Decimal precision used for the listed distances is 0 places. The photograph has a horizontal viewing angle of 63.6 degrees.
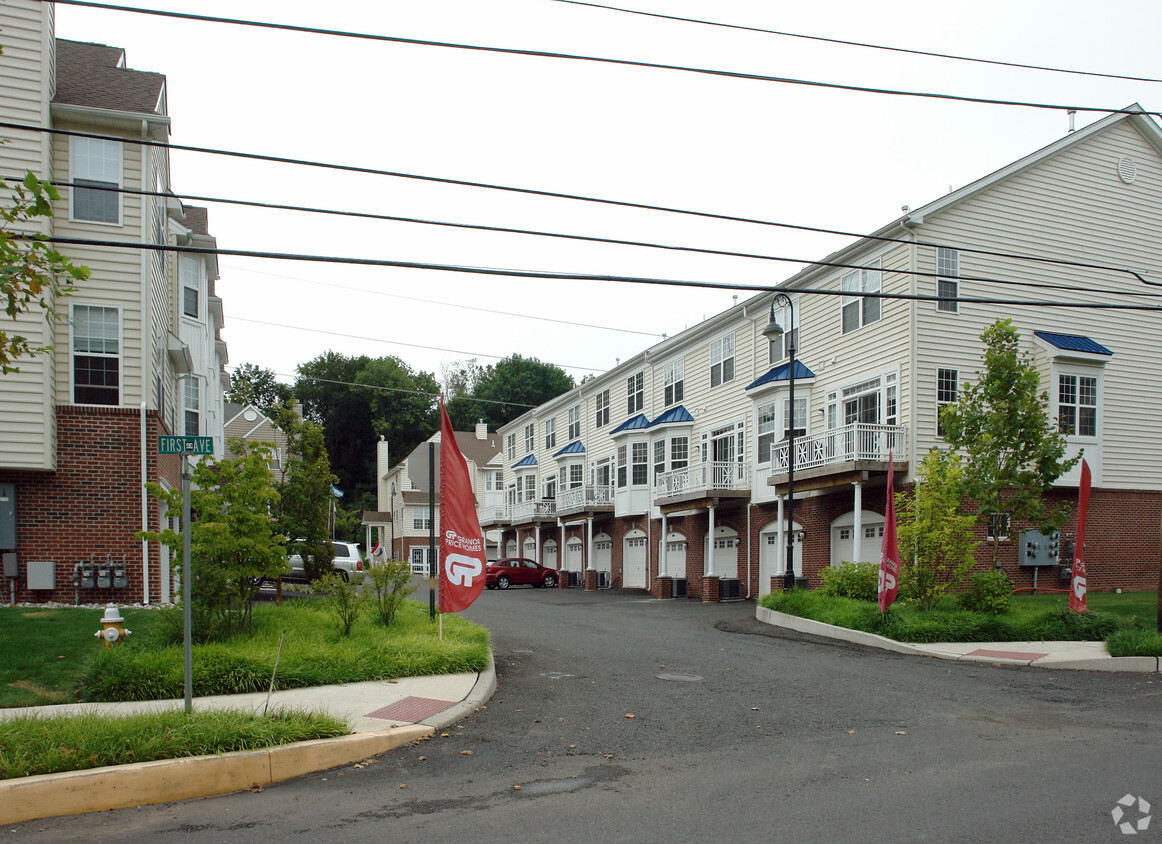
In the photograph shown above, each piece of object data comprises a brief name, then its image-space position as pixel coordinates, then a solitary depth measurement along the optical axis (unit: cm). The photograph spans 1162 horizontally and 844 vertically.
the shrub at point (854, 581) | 1981
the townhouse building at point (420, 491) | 6738
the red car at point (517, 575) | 4162
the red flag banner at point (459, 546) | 1283
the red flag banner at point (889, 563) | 1652
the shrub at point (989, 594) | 1734
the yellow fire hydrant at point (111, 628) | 1116
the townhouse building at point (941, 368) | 2327
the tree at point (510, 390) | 8069
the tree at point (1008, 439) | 1842
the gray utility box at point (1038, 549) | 2362
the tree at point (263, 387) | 8112
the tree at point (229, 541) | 1230
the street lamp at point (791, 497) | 2178
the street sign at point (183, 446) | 840
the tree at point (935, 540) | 1733
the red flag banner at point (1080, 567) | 1620
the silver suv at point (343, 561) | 2944
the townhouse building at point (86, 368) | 1714
